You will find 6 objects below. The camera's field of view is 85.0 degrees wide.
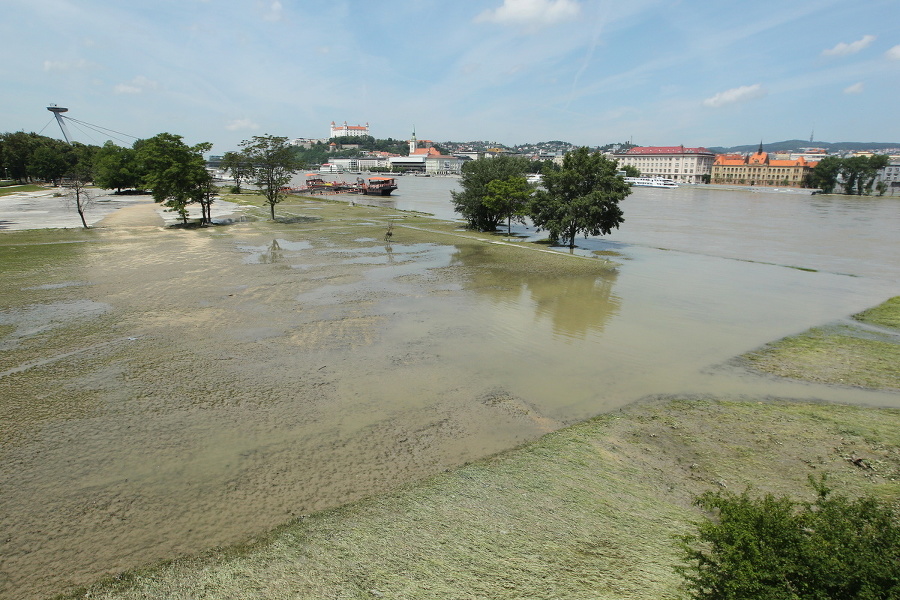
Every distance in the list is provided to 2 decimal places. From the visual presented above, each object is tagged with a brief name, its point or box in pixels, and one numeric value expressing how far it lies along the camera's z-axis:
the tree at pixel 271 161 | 39.62
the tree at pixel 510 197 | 34.59
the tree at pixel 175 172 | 35.09
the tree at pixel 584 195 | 28.31
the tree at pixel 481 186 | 37.09
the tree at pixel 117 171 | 62.44
